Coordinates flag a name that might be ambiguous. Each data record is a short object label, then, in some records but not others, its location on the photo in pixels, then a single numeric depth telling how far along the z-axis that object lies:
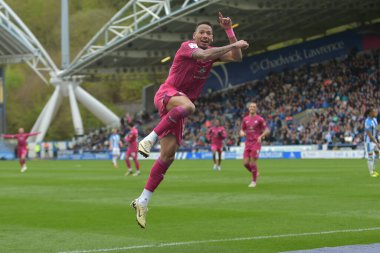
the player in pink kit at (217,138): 36.97
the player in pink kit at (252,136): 22.47
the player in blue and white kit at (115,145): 42.41
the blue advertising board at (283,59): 62.19
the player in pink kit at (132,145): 32.56
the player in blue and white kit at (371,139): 25.84
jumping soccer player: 10.50
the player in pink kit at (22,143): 40.41
